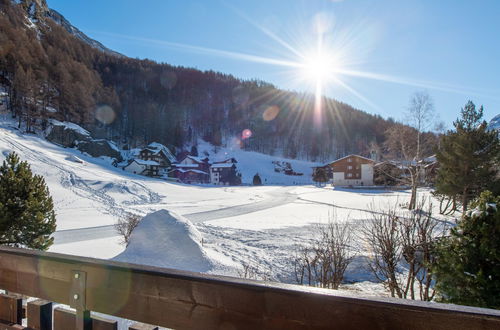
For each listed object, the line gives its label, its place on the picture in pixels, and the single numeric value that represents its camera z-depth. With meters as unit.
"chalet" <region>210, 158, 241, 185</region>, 70.25
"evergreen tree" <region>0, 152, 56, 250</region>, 5.99
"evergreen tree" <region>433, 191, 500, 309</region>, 3.06
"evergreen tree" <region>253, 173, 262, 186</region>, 68.36
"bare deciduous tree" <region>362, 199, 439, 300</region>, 5.82
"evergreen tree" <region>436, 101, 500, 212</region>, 17.95
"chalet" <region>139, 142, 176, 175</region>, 67.88
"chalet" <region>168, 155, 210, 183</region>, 67.57
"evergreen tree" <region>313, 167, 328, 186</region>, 73.94
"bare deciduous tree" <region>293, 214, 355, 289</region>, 6.09
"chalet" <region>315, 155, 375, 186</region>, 57.91
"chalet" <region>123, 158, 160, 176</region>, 59.78
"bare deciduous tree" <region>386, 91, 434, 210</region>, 23.36
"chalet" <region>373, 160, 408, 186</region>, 50.08
